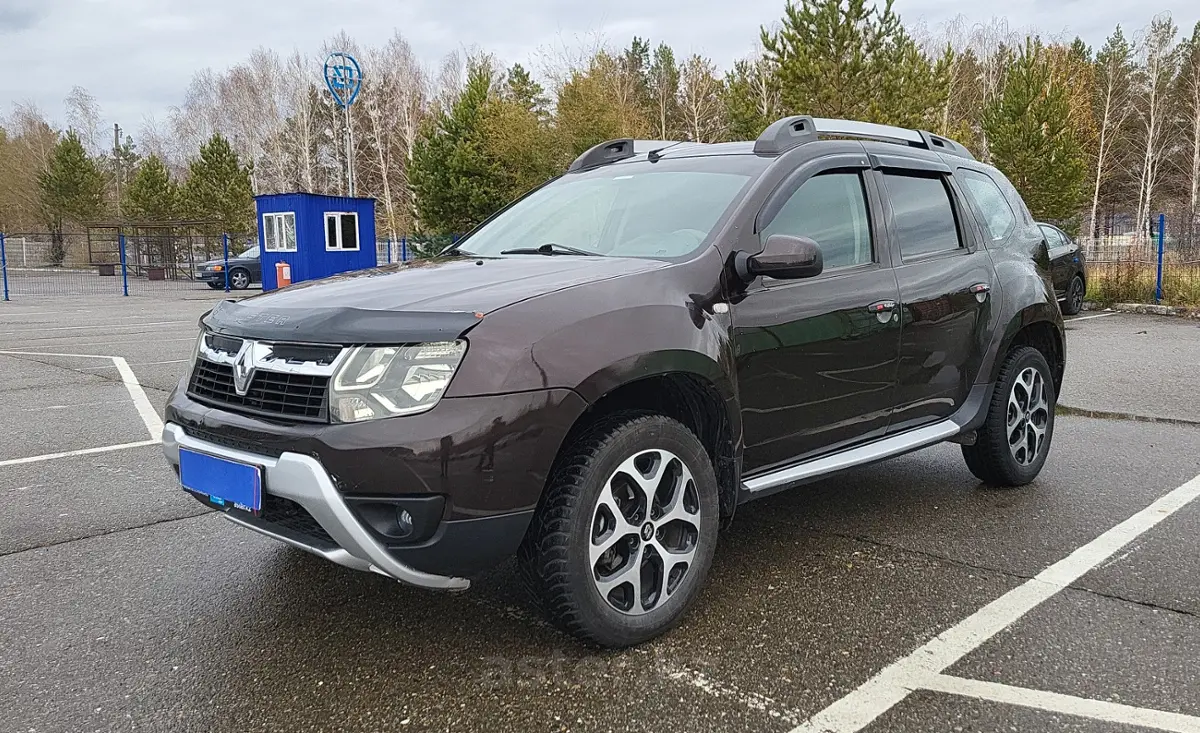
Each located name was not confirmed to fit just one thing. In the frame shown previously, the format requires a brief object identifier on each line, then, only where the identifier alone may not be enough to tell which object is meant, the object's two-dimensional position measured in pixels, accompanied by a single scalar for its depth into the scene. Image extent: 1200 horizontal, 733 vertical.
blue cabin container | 22.64
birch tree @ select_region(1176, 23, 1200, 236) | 45.91
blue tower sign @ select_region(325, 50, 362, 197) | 25.94
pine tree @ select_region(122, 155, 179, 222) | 39.44
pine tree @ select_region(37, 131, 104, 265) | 40.75
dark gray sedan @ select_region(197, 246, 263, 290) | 27.75
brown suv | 2.42
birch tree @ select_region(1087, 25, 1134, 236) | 48.16
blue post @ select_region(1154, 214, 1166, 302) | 15.37
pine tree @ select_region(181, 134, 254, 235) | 38.75
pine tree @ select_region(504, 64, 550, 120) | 32.74
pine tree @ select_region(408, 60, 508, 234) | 30.14
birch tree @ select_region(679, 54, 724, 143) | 48.81
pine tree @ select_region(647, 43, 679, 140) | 50.86
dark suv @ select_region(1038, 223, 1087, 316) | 13.24
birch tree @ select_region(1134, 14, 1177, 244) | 47.56
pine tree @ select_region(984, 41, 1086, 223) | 29.34
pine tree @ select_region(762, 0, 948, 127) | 27.31
